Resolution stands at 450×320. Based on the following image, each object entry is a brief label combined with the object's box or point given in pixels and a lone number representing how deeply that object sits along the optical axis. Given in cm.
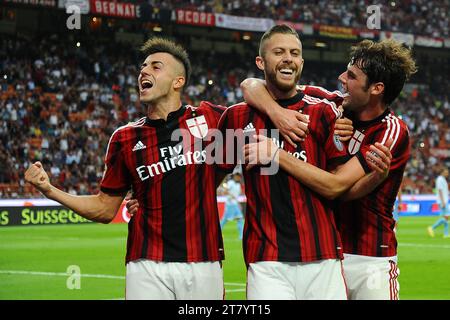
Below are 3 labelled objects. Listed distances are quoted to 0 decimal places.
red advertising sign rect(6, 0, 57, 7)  2932
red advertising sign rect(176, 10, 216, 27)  3362
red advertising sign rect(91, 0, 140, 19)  3092
